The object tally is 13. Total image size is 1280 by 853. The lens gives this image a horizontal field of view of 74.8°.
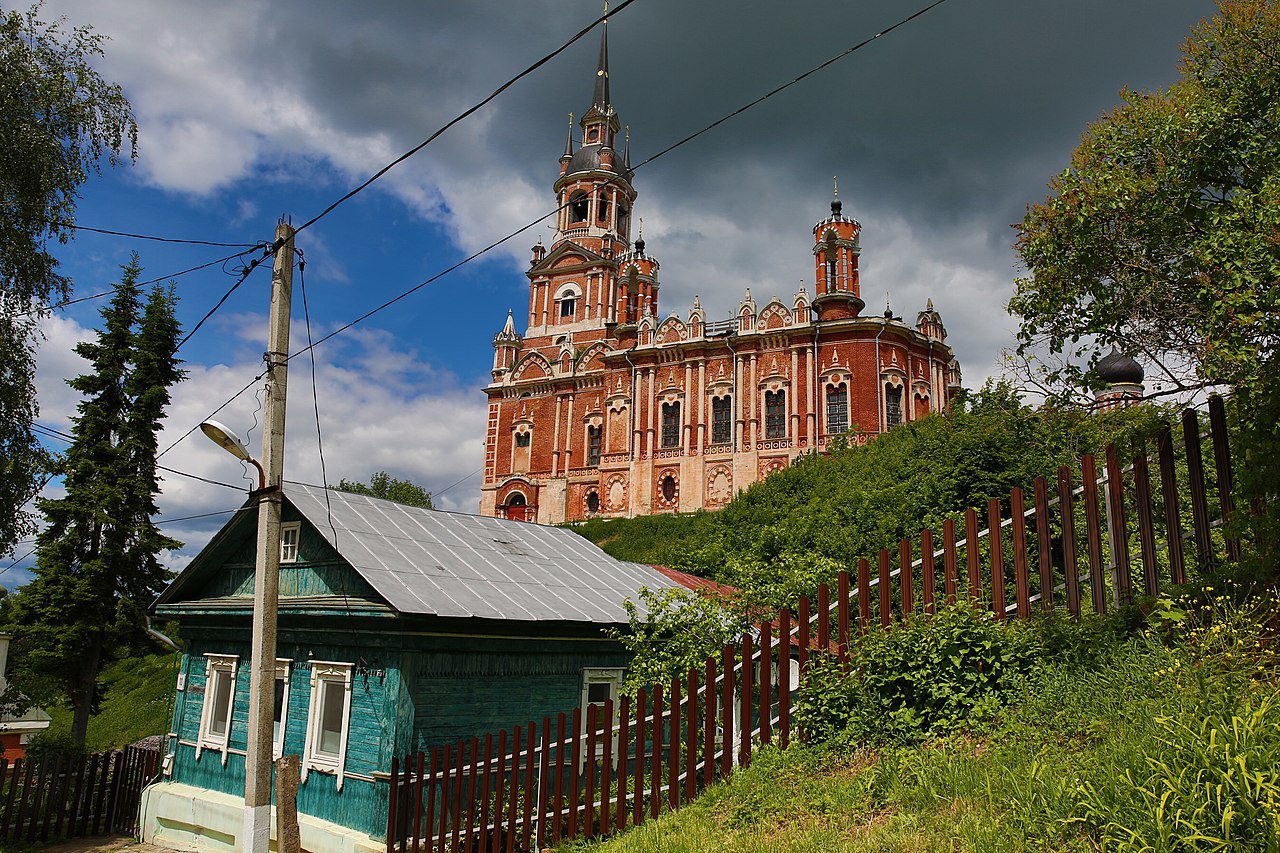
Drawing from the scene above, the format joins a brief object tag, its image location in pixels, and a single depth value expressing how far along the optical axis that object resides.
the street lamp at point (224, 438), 8.34
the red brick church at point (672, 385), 41.34
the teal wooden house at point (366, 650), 11.22
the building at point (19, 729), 25.22
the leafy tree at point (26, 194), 12.85
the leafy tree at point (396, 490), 70.94
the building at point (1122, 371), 25.70
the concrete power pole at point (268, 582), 8.42
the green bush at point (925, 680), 6.53
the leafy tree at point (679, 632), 10.45
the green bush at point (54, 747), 18.45
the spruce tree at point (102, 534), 21.02
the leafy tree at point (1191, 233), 6.24
